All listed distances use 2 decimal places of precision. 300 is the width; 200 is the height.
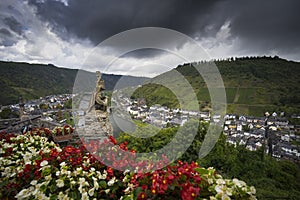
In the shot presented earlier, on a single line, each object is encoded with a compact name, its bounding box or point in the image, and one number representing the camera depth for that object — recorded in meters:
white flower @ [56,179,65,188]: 1.78
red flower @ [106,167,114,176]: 2.09
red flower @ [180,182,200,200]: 1.38
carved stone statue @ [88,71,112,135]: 5.13
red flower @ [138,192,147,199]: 1.51
